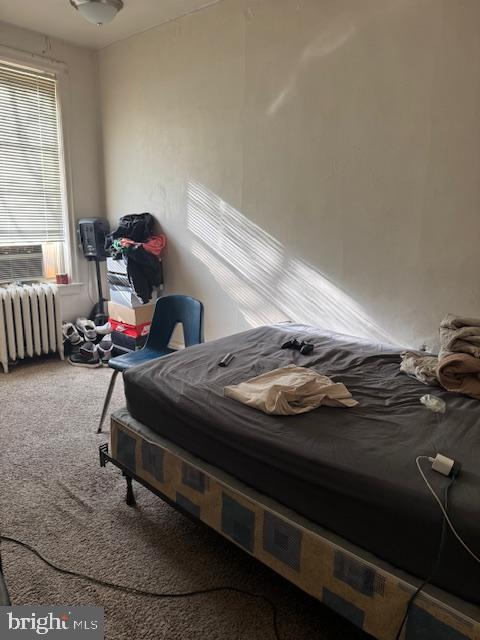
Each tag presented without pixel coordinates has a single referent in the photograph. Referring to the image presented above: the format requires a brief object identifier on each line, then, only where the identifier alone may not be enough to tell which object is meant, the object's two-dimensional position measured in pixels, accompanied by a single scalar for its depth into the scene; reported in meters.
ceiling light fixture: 2.80
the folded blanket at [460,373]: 1.80
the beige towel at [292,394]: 1.62
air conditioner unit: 3.99
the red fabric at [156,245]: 3.88
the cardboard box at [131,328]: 3.91
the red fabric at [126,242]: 3.84
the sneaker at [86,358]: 3.97
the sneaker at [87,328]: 4.20
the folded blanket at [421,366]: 1.92
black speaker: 4.25
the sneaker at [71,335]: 4.20
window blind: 3.83
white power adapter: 1.23
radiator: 3.73
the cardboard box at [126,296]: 3.91
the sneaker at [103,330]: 4.26
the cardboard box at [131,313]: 3.89
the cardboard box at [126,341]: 3.93
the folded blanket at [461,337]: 1.89
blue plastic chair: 2.67
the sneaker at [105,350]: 4.04
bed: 1.15
